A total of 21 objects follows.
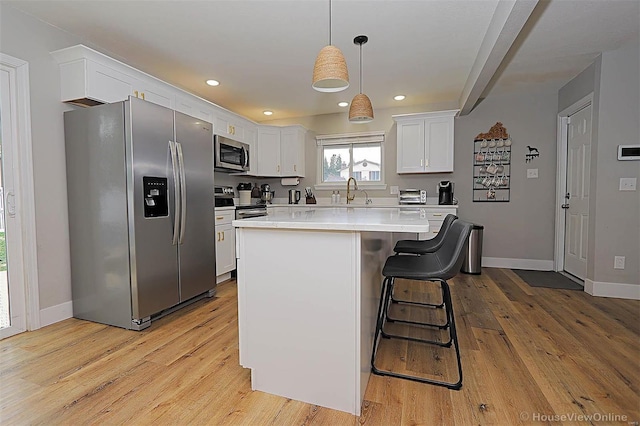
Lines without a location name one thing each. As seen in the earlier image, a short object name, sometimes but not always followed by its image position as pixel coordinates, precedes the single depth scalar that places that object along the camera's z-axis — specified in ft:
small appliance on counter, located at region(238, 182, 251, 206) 16.03
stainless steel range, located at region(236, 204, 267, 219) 13.32
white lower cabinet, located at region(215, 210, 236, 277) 11.98
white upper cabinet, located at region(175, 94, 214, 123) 11.32
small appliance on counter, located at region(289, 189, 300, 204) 17.56
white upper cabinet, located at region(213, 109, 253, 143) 13.57
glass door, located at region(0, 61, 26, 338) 7.68
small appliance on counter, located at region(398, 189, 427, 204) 14.83
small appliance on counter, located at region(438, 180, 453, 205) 14.69
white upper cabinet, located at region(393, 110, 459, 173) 14.64
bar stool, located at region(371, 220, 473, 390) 5.45
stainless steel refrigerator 7.91
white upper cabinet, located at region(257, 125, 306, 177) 16.89
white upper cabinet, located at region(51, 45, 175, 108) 8.27
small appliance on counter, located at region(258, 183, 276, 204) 17.53
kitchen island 4.87
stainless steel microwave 12.91
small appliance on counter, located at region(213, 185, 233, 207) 12.51
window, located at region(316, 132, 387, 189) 16.76
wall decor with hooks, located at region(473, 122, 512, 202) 14.76
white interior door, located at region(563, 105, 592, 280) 12.00
